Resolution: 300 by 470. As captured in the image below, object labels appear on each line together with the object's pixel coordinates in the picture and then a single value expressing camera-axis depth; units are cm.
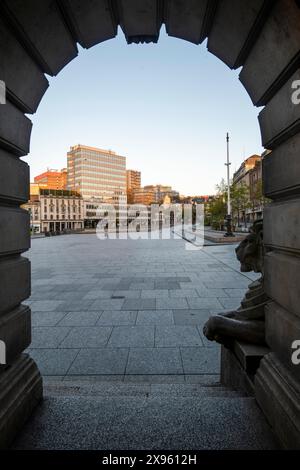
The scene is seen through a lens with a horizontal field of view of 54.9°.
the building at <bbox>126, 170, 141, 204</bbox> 15040
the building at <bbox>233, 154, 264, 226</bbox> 7054
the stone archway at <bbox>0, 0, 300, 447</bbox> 211
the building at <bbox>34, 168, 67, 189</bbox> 17870
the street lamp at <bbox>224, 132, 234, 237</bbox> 2689
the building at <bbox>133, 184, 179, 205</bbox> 16790
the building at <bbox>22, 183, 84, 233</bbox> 10675
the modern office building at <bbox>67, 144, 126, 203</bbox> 13938
